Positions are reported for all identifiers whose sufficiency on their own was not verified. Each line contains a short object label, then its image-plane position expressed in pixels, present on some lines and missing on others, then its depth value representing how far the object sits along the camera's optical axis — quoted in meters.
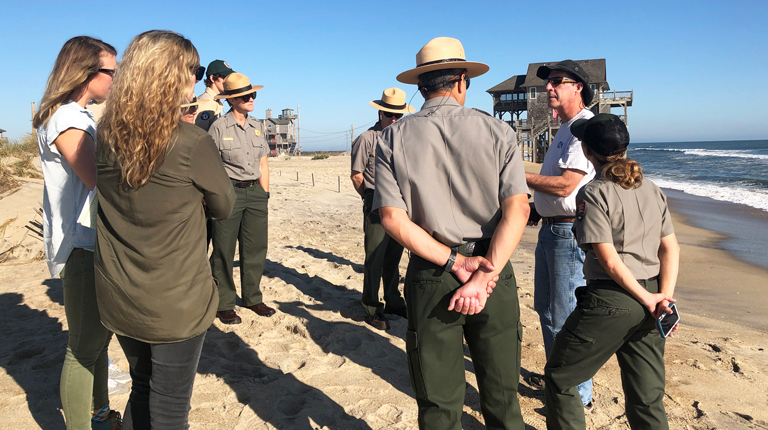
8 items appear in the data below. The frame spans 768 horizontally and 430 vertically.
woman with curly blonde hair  1.63
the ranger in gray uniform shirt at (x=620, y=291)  2.05
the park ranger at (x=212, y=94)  4.50
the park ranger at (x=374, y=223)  4.34
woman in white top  2.03
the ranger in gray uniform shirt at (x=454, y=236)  1.87
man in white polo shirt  2.77
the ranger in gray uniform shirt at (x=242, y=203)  4.30
